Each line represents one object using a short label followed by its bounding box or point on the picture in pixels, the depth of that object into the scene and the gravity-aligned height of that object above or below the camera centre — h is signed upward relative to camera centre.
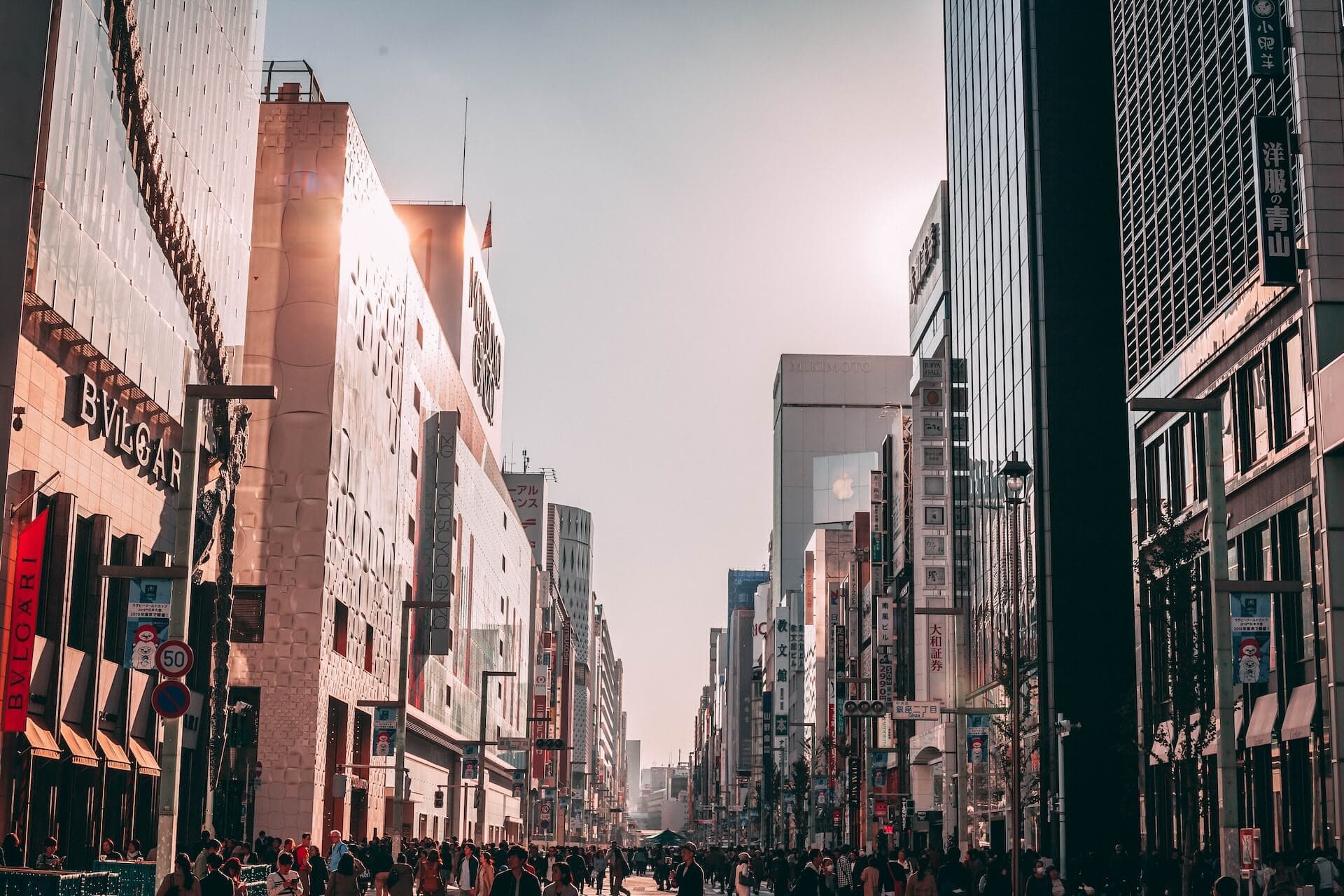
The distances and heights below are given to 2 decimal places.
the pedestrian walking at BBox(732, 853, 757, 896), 35.44 -2.79
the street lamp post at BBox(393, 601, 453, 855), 49.91 -0.53
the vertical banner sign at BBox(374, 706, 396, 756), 53.22 +0.52
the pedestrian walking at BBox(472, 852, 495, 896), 32.56 -2.69
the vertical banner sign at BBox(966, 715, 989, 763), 50.97 +0.35
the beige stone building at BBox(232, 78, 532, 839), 52.81 +10.00
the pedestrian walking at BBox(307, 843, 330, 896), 30.96 -2.52
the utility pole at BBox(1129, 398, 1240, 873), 24.84 +2.06
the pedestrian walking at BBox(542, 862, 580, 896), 20.91 -1.75
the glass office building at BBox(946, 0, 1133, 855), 54.41 +12.83
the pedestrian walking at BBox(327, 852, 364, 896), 26.84 -2.30
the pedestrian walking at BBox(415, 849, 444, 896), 29.92 -2.40
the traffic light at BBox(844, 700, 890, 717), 53.59 +1.57
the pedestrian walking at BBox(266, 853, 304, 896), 25.91 -2.19
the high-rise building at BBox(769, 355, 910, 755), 158.25 +13.70
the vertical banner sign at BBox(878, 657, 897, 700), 87.12 +4.06
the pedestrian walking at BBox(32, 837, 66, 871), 28.52 -2.14
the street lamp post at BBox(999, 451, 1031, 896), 34.19 +1.69
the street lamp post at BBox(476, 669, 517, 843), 73.12 -2.83
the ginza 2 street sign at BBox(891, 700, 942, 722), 49.19 +1.37
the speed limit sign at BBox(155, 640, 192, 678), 23.06 +1.21
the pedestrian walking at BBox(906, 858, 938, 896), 26.03 -2.11
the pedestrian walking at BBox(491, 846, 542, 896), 18.44 -1.53
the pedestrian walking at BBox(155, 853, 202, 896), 19.11 -1.68
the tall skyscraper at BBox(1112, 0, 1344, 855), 33.16 +9.48
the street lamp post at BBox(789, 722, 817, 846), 108.00 -3.89
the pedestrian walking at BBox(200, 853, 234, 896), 20.08 -1.77
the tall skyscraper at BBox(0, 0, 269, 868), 30.89 +8.39
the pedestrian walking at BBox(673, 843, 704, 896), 23.70 -1.91
